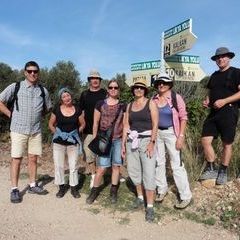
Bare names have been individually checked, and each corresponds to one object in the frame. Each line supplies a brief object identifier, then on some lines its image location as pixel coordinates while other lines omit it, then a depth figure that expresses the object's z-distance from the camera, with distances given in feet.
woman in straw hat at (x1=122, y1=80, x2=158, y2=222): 10.82
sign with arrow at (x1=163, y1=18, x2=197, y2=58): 16.34
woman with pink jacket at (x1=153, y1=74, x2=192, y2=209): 11.22
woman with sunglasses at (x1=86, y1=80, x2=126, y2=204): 11.84
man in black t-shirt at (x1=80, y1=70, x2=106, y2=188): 12.99
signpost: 18.44
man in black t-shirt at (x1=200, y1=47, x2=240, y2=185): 11.80
